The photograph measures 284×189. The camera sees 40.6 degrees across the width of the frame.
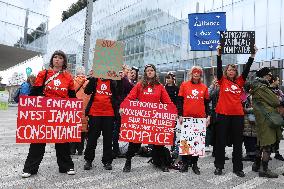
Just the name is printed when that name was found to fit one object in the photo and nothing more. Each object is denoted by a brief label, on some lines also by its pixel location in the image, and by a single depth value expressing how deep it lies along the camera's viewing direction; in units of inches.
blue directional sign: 348.8
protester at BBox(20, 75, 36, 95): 427.4
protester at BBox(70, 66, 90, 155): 309.3
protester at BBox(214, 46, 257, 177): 257.0
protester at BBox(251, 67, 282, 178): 252.5
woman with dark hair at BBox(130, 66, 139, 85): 320.7
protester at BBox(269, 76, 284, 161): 270.7
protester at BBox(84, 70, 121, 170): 255.1
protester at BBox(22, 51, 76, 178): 230.1
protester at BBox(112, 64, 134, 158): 297.0
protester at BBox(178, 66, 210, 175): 262.7
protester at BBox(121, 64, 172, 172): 261.3
